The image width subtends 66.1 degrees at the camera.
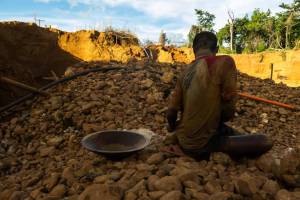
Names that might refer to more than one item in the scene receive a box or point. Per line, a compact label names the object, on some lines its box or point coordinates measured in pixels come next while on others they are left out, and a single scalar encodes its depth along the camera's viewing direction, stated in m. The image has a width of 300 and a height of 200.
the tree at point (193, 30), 14.54
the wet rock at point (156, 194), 1.58
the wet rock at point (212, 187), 1.63
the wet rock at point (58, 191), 1.81
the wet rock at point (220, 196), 1.49
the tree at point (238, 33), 13.89
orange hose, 4.57
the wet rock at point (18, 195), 1.90
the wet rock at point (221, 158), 2.02
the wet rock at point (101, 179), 1.85
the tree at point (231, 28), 13.20
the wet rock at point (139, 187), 1.65
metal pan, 2.31
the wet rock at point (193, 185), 1.65
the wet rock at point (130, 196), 1.57
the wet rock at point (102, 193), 1.54
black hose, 3.76
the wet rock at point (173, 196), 1.50
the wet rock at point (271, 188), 1.64
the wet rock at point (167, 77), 4.26
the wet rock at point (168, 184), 1.64
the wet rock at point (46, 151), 2.88
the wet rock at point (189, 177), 1.72
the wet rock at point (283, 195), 1.53
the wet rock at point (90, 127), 3.17
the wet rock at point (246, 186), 1.60
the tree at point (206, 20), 14.57
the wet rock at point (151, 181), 1.68
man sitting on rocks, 2.01
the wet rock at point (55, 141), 3.06
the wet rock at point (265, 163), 2.01
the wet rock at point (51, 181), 1.97
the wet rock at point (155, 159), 2.07
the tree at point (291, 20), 12.09
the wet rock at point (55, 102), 3.71
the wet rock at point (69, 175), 2.00
